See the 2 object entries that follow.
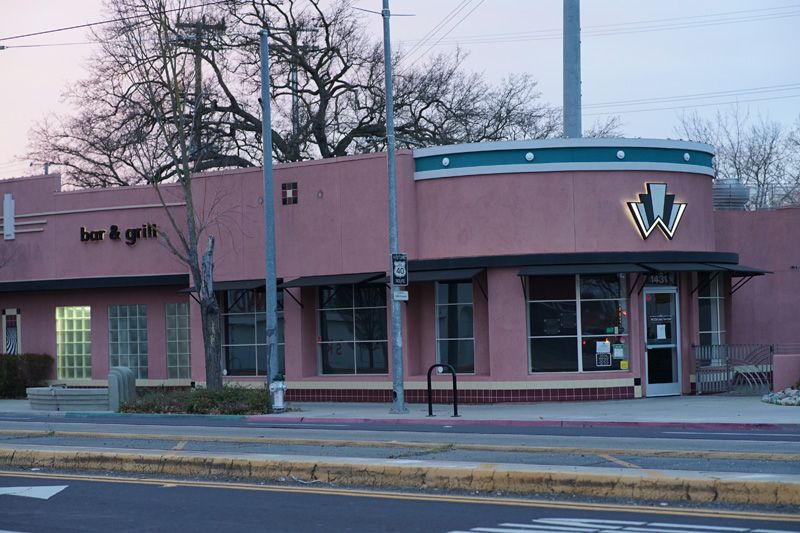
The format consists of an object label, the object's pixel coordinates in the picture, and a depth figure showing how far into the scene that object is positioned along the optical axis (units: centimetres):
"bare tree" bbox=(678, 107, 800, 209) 5993
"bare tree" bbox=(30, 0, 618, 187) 4097
